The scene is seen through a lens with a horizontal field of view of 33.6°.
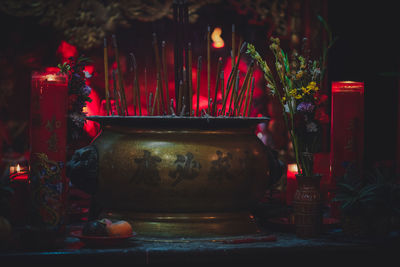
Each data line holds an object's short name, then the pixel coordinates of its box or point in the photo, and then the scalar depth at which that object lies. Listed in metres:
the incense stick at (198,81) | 1.97
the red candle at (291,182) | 2.44
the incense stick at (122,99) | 2.02
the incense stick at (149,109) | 2.08
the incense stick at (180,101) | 2.03
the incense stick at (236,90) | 2.01
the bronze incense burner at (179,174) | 1.89
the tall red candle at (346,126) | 2.21
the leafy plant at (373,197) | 1.91
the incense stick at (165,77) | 2.04
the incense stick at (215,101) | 2.01
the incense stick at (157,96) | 2.10
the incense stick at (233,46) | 1.99
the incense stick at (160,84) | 1.96
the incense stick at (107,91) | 1.99
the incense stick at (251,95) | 2.03
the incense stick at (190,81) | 2.00
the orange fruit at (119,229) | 1.78
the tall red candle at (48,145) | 1.81
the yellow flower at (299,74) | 2.01
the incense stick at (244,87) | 2.09
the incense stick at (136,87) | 2.02
